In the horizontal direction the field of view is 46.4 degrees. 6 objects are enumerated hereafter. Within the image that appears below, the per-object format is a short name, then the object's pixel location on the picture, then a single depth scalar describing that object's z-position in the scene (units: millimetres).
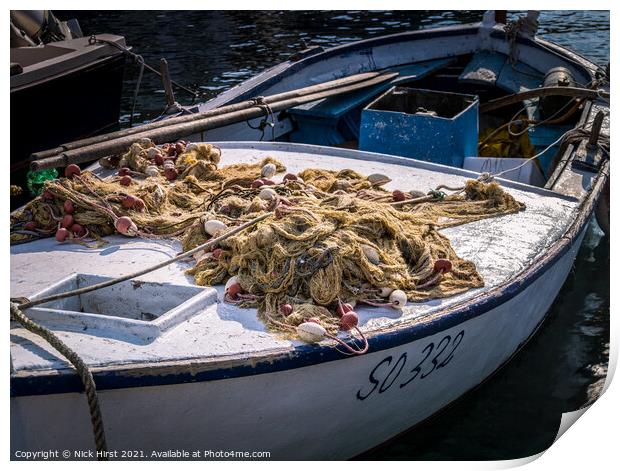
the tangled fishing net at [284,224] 4160
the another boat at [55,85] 8656
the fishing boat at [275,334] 3717
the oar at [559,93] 7891
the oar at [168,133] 5605
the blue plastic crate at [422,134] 6871
